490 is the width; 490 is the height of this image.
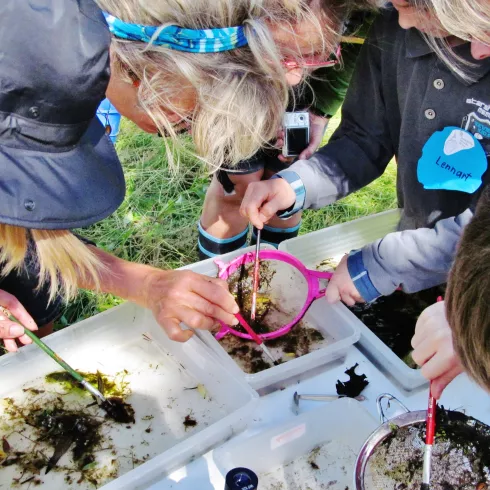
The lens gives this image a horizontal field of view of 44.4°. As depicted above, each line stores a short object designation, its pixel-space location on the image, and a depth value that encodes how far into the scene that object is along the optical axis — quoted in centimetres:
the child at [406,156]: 117
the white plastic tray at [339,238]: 143
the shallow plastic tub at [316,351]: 108
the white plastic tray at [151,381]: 99
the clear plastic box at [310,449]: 97
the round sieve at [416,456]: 89
